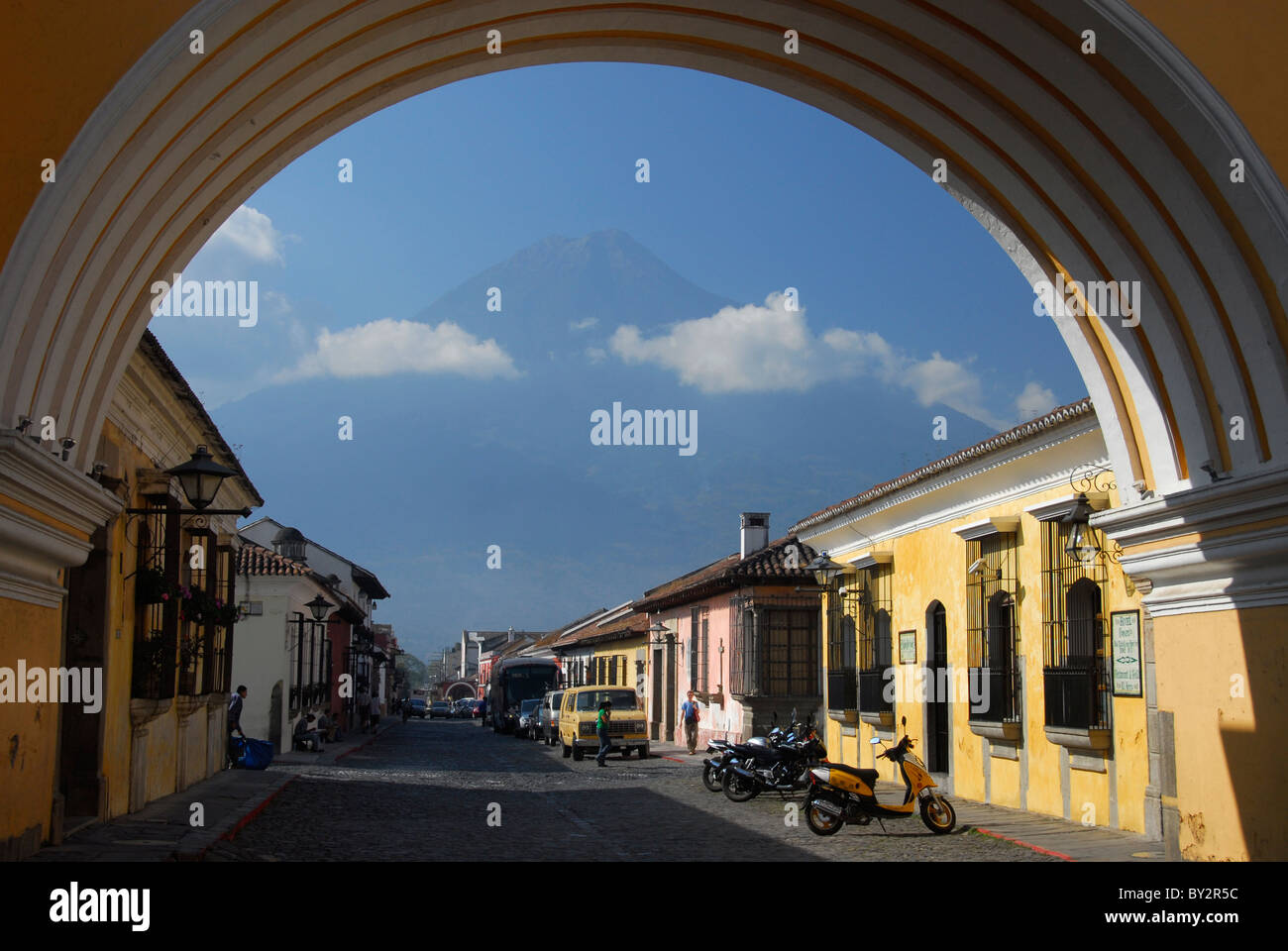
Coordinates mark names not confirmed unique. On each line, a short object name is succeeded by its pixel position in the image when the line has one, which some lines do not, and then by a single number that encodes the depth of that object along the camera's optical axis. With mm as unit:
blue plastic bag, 21250
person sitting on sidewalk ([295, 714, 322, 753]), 28031
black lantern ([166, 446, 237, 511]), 10555
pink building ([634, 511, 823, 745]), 26062
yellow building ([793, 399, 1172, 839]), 12602
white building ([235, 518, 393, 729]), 41062
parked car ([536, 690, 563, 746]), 34531
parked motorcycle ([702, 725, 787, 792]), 17422
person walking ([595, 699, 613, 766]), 26016
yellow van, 28125
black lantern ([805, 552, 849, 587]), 19188
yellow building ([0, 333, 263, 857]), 11609
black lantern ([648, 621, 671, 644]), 36312
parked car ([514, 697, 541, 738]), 40719
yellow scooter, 12953
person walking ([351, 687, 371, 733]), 46319
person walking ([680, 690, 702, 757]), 30375
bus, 46125
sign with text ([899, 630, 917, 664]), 17875
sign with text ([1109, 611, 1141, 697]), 12180
